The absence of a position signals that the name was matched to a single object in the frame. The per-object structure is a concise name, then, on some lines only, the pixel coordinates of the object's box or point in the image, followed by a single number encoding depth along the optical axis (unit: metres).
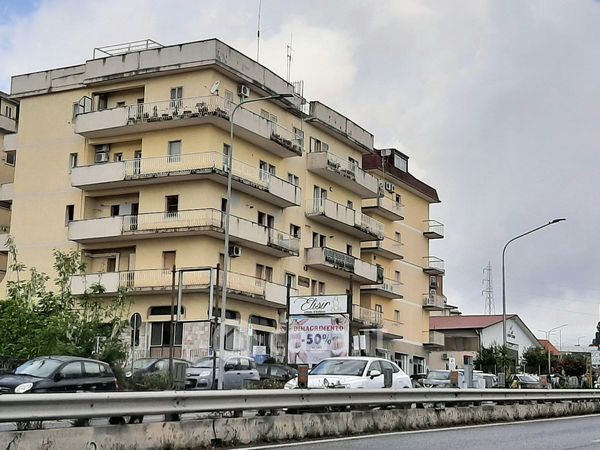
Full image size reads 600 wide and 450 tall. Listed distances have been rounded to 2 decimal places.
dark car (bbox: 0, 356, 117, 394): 21.75
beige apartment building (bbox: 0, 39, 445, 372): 48.62
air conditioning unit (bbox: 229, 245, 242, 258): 50.09
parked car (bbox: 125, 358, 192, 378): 32.16
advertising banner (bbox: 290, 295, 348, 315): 42.84
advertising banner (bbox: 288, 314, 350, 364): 41.19
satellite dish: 48.53
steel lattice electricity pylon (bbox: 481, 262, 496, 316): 120.03
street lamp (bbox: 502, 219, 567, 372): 53.12
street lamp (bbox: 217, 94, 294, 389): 37.72
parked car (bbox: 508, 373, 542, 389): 45.05
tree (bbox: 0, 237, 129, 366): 36.84
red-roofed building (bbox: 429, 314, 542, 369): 89.62
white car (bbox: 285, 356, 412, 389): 22.86
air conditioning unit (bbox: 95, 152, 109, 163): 52.28
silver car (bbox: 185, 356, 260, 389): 33.69
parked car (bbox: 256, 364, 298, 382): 38.78
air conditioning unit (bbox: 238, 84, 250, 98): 50.69
